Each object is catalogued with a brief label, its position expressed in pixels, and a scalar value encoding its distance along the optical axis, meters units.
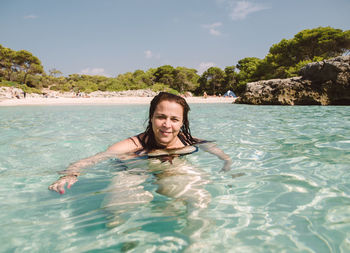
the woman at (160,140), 2.54
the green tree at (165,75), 51.41
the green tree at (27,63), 44.59
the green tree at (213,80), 46.22
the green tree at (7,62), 42.91
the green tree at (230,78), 44.09
